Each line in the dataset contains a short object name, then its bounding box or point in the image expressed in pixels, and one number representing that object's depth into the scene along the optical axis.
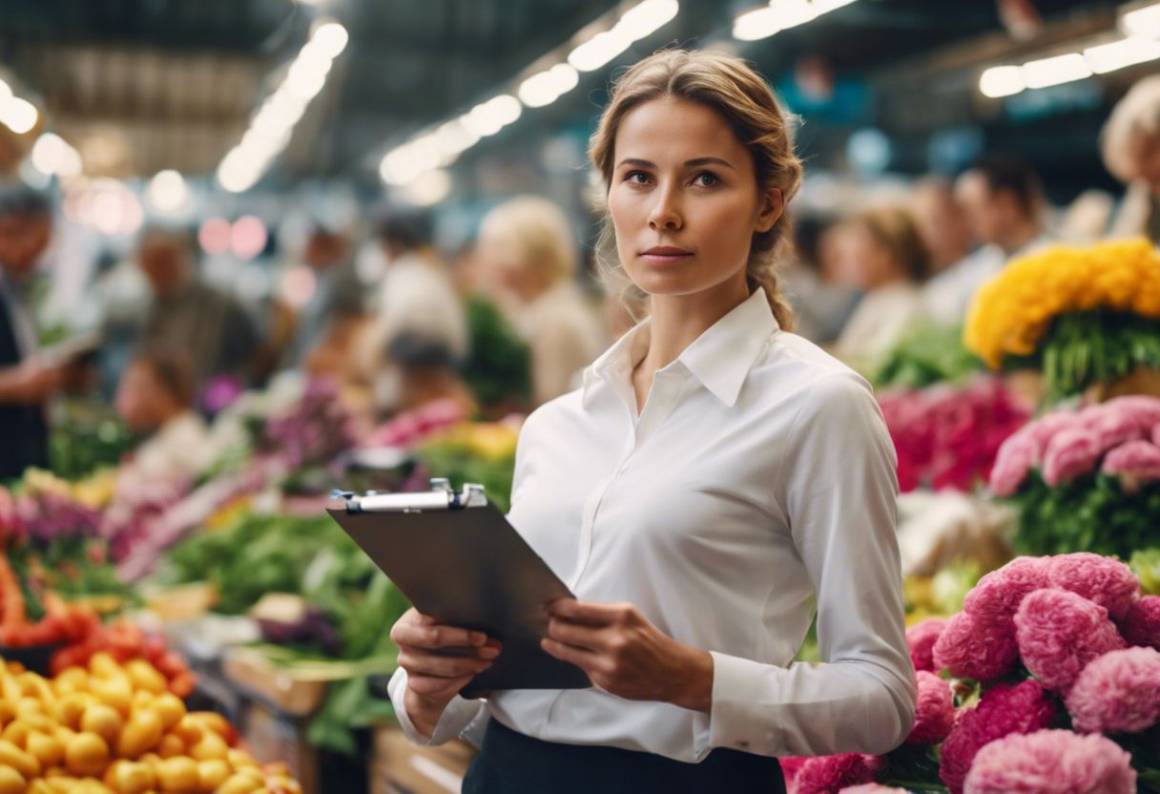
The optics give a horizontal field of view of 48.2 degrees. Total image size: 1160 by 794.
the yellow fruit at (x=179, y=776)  2.39
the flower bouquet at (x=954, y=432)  3.46
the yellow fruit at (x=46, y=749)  2.37
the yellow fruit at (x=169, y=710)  2.52
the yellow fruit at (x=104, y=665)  2.83
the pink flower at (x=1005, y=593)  1.84
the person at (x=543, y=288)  6.07
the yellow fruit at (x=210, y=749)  2.50
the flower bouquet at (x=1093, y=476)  2.52
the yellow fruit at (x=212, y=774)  2.41
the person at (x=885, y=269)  5.43
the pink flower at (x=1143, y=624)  1.83
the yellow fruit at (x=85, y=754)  2.38
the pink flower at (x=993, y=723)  1.71
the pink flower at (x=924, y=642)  2.12
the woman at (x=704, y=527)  1.50
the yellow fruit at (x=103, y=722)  2.44
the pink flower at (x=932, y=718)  1.86
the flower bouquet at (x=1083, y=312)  2.84
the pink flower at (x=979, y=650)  1.84
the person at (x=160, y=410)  6.24
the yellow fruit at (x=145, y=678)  2.77
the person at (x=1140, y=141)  3.87
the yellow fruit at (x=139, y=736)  2.45
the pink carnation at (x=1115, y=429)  2.56
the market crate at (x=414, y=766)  2.93
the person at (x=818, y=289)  6.46
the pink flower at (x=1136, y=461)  2.49
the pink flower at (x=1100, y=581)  1.83
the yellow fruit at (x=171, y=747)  2.50
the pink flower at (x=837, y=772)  1.83
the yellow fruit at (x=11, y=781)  2.24
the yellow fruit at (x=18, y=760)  2.30
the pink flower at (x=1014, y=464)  2.70
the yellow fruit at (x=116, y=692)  2.54
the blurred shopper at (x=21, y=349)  4.77
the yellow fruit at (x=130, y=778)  2.35
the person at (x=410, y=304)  6.12
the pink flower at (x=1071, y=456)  2.57
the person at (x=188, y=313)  7.67
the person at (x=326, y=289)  7.54
